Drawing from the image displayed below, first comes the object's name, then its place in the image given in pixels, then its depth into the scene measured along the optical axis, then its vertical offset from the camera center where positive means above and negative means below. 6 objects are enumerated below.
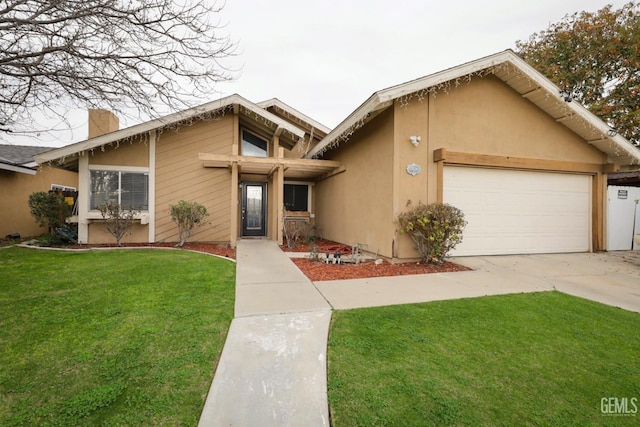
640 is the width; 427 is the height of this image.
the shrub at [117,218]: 8.36 -0.10
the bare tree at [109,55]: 3.85 +2.39
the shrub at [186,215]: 8.41 +0.00
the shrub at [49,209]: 9.38 +0.17
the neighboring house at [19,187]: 10.66 +1.09
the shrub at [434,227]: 6.27 -0.22
